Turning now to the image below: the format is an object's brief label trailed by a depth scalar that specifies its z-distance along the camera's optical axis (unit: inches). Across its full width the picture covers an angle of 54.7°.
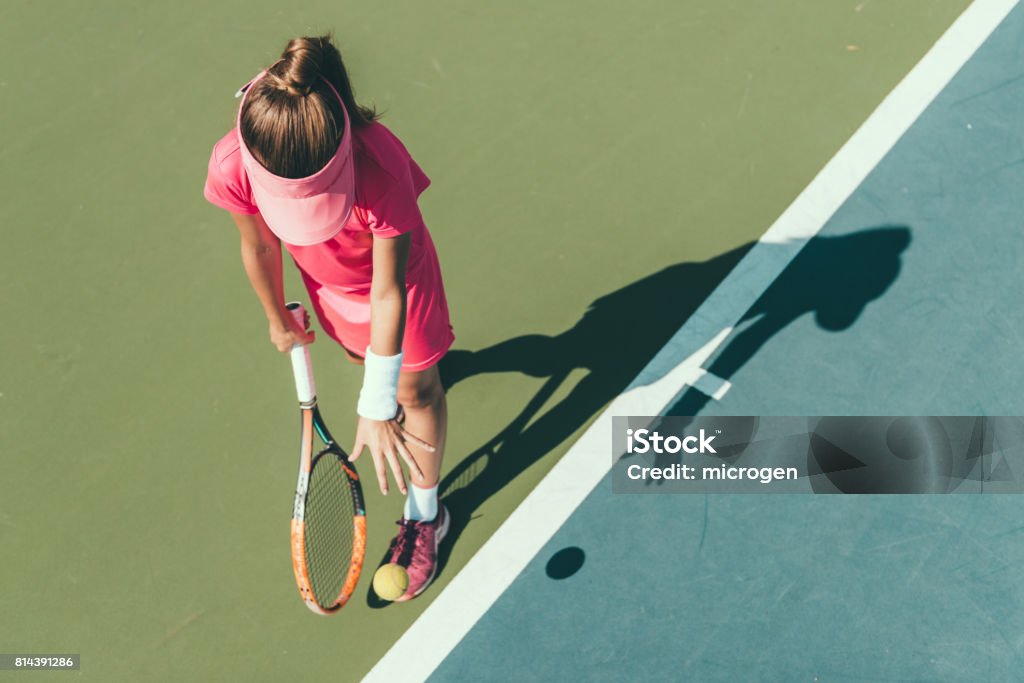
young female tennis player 112.0
